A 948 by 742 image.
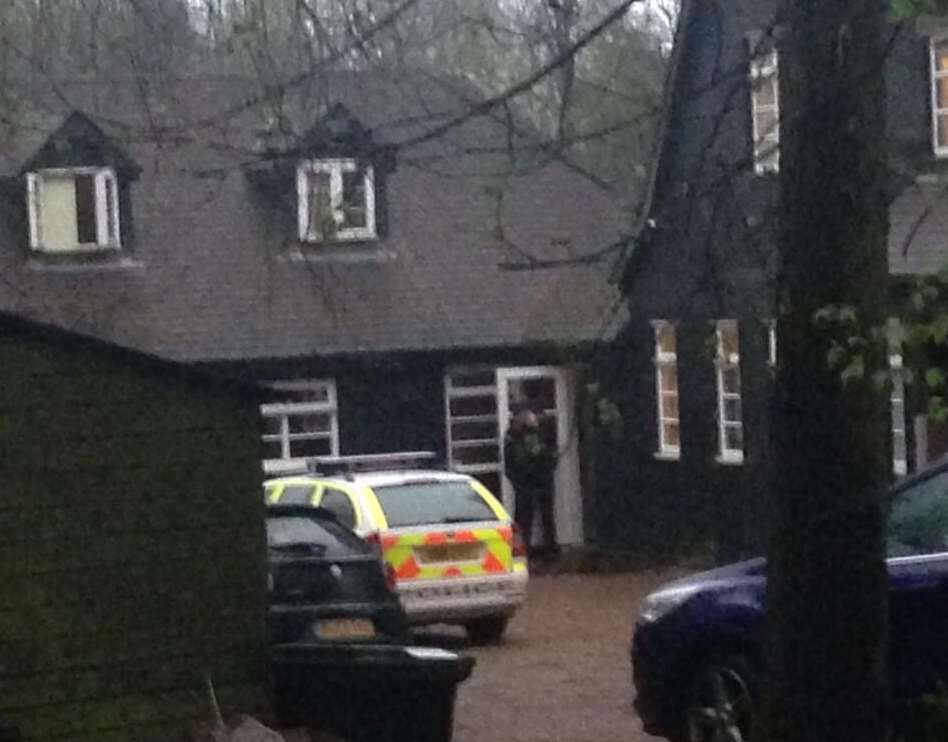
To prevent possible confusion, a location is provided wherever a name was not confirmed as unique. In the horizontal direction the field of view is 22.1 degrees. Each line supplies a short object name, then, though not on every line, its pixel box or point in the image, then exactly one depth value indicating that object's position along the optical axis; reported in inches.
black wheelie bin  516.7
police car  812.6
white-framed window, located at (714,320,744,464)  1109.7
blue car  472.1
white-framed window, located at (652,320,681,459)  1192.2
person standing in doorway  1161.4
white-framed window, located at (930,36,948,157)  997.2
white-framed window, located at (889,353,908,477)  965.1
